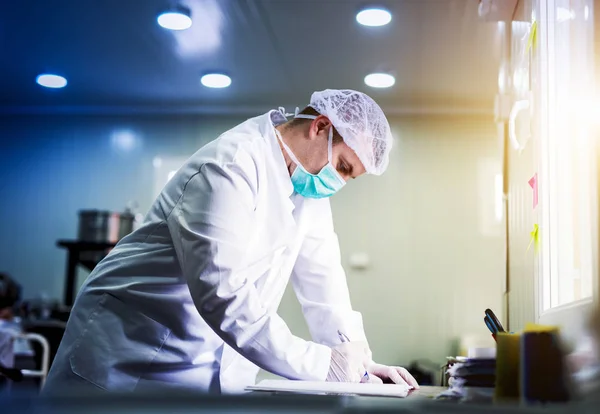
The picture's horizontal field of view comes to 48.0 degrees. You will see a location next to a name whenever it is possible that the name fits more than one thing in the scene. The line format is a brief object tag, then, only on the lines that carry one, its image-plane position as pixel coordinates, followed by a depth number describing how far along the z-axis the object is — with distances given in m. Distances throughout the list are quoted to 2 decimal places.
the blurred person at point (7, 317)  2.92
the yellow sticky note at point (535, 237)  1.59
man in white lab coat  1.17
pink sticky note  1.62
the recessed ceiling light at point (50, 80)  3.28
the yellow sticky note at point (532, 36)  1.63
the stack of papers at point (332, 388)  1.03
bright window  1.06
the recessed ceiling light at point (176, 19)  2.80
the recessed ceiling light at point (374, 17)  2.79
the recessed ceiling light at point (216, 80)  3.13
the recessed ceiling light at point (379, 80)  3.18
